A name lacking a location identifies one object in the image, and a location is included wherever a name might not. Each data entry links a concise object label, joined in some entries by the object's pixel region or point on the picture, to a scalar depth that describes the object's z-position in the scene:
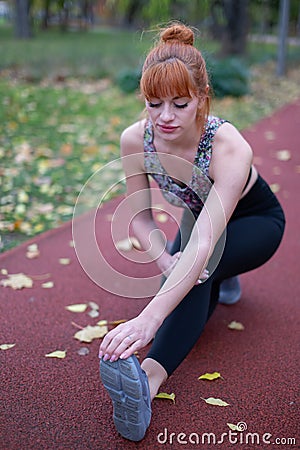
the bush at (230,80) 9.12
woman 1.76
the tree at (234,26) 12.23
